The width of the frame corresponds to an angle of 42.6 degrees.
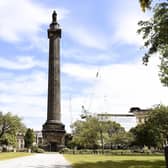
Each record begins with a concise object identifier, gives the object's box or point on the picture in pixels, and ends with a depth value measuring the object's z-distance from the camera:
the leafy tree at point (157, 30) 16.18
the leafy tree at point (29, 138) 103.03
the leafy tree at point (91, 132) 59.56
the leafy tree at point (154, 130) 51.26
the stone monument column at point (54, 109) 62.58
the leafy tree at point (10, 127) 61.88
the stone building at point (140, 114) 105.66
